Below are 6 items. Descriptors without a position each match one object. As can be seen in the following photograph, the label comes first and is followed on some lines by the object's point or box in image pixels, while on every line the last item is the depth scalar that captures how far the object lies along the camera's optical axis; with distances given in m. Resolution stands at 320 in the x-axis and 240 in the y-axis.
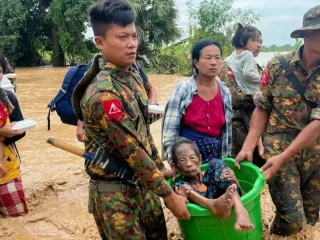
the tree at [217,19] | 17.47
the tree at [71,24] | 19.22
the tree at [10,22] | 19.89
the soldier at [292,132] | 2.60
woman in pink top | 2.95
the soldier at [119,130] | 1.89
